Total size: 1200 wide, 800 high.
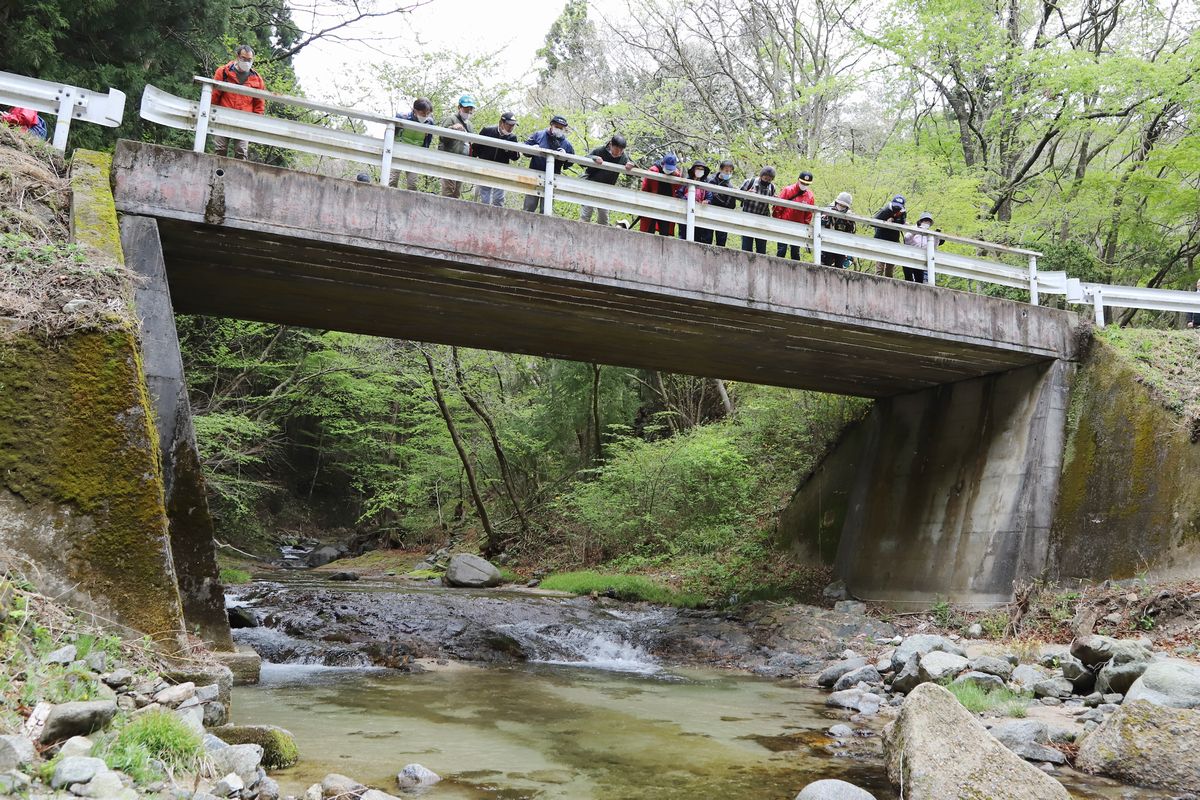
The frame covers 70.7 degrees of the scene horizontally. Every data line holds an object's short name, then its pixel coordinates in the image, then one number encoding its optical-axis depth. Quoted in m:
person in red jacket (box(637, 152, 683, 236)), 11.84
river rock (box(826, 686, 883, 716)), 8.90
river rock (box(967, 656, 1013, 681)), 9.11
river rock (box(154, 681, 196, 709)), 5.15
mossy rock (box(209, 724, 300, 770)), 5.62
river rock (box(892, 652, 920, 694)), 9.25
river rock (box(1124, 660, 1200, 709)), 6.71
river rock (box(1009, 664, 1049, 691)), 8.73
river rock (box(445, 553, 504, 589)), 19.41
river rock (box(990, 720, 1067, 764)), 6.53
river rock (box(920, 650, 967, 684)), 9.08
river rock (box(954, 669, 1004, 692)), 8.60
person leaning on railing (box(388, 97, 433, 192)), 10.23
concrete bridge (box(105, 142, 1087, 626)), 9.05
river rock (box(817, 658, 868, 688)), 10.48
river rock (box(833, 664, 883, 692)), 10.04
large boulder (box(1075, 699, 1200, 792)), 5.75
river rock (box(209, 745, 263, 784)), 4.66
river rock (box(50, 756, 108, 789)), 3.44
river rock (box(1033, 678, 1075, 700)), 8.34
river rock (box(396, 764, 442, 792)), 5.65
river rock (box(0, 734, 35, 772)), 3.34
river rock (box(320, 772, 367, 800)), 4.96
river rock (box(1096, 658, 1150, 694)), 7.94
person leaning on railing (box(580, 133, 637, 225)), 11.34
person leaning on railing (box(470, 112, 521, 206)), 10.95
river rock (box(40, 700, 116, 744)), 3.95
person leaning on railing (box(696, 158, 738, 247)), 12.32
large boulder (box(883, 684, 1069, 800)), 4.93
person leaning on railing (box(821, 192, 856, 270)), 12.58
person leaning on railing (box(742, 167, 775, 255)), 12.68
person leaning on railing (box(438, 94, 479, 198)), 11.21
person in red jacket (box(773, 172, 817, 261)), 12.88
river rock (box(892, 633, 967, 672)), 10.03
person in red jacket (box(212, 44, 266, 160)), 9.81
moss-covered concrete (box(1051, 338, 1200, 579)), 11.41
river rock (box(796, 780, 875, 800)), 5.02
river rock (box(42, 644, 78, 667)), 4.61
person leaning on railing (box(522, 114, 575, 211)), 11.28
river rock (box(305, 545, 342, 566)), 30.03
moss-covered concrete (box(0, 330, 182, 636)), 5.67
